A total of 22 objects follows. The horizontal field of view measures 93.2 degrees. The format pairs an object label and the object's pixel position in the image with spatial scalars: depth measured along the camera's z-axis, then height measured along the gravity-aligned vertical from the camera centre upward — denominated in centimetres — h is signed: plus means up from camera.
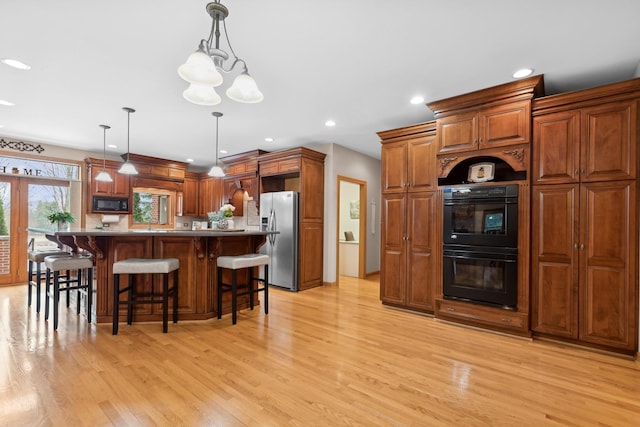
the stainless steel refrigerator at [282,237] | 507 -39
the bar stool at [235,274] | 334 -70
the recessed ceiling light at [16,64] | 269 +135
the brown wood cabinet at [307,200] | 513 +26
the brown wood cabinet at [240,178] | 595 +74
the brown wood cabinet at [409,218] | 373 -3
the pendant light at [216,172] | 440 +62
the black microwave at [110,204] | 579 +19
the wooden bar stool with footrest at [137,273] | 301 -64
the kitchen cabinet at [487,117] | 300 +106
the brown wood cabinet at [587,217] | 263 +0
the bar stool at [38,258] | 367 -57
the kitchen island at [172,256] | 327 -50
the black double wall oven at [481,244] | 307 -30
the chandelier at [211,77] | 166 +80
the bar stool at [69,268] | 316 -67
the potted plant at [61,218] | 394 -6
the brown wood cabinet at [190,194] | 723 +48
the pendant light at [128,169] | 422 +62
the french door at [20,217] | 523 -7
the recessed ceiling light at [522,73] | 276 +133
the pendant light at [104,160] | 464 +102
